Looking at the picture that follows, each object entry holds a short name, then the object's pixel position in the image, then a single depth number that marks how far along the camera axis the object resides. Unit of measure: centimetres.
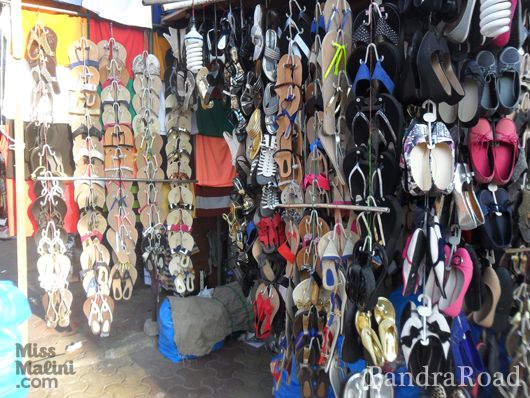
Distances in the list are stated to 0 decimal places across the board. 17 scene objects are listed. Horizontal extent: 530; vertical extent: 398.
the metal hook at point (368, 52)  157
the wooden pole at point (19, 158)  183
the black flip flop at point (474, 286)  152
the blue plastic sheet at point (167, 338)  271
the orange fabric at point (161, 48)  294
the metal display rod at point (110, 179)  244
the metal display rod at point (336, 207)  153
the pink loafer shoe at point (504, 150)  152
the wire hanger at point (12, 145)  184
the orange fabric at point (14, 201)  250
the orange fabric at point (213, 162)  304
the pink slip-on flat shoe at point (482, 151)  153
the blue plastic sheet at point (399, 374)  187
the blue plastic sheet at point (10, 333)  160
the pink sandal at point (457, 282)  149
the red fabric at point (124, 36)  271
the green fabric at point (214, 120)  299
